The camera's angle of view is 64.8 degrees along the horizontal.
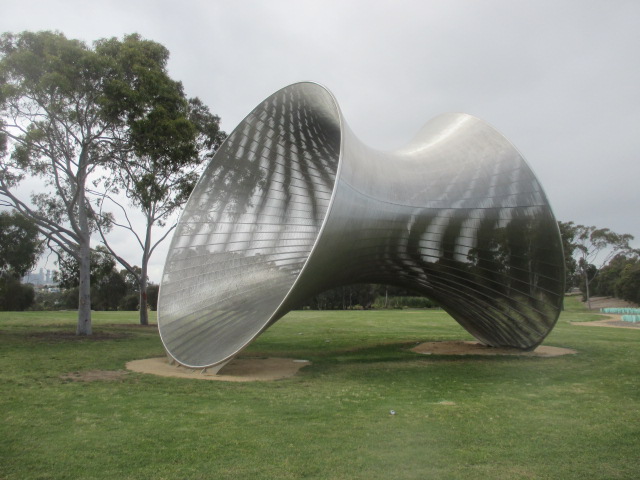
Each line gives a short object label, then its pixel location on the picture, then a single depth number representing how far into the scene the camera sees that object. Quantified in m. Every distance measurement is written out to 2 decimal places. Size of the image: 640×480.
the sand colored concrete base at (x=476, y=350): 15.12
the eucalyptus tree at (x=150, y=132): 19.56
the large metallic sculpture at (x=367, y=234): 12.09
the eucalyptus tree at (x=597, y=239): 55.19
